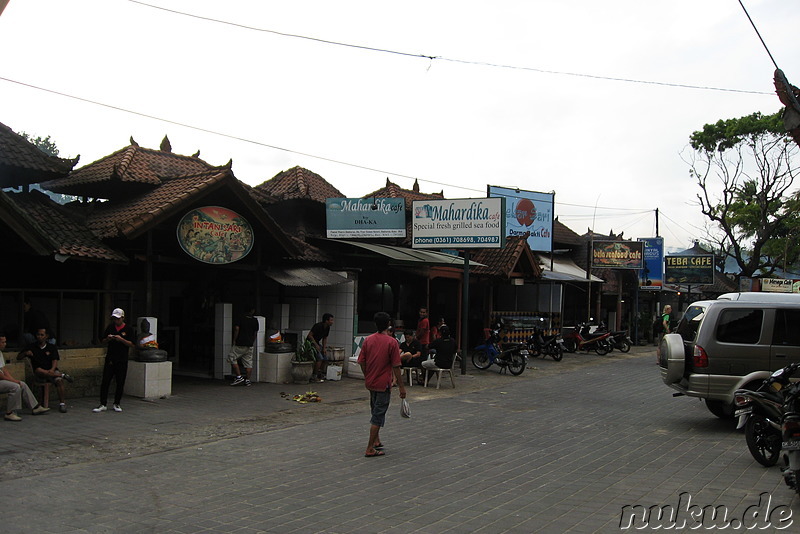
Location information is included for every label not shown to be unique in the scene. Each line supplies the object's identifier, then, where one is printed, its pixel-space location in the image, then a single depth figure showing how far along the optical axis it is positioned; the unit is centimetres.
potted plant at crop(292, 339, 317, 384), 1515
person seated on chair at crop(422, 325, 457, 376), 1497
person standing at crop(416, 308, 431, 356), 1681
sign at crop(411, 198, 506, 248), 1708
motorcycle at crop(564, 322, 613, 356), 2531
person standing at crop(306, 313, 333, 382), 1556
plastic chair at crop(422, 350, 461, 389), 1504
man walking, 845
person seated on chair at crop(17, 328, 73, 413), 1080
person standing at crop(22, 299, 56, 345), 1157
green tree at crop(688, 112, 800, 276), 3425
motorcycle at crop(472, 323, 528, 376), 1833
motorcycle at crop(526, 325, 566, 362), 2273
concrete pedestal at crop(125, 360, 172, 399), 1246
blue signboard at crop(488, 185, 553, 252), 2811
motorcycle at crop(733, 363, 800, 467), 754
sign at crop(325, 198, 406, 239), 1795
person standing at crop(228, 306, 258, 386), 1453
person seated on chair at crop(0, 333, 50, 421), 1010
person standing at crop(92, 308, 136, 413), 1101
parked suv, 1002
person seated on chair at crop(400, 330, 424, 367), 1520
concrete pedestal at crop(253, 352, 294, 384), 1512
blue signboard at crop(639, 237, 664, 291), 3281
